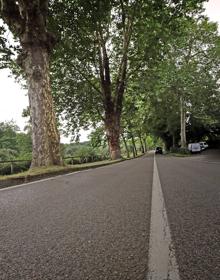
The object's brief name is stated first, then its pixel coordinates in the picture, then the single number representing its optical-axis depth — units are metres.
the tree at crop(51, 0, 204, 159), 11.94
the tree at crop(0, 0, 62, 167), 8.02
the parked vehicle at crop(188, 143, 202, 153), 27.25
